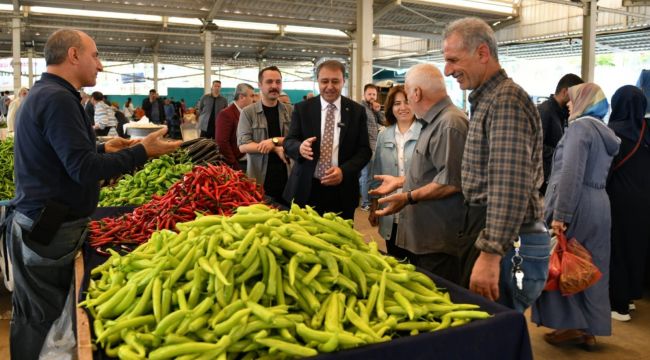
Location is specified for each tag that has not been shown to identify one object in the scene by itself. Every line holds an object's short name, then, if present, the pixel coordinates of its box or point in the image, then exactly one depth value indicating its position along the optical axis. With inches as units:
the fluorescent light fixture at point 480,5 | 565.0
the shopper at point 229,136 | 211.0
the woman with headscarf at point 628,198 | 165.3
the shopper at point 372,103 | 312.0
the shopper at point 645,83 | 206.2
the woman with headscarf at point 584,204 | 139.3
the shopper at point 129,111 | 797.9
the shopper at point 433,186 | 109.0
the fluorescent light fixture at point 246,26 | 744.3
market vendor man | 103.6
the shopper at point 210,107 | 380.2
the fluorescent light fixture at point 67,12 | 611.5
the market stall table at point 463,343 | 60.8
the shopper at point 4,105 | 704.0
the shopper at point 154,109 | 638.4
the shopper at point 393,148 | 139.2
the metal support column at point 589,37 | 518.9
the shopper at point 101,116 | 437.7
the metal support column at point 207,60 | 617.7
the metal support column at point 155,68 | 936.9
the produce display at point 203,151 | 191.1
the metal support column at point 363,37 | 448.5
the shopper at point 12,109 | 359.3
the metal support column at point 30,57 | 785.9
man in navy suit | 147.6
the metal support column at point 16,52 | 544.7
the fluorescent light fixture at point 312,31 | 804.0
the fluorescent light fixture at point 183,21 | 716.2
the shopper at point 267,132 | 178.2
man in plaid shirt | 84.1
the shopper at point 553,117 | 200.4
